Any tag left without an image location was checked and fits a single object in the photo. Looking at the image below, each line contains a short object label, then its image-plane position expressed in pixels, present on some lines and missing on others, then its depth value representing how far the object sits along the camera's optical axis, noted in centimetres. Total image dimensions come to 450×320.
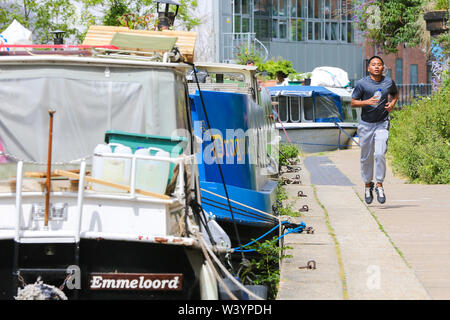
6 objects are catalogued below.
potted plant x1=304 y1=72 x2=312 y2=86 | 3497
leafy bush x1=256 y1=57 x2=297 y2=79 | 4156
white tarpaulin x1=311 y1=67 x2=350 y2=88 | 3425
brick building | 6038
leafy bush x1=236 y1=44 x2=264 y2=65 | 4183
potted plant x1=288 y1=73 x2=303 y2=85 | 3514
